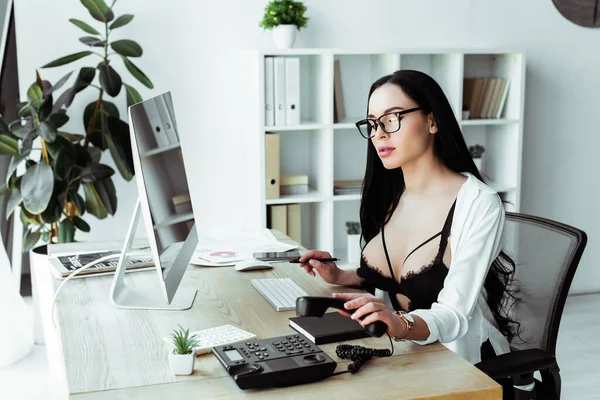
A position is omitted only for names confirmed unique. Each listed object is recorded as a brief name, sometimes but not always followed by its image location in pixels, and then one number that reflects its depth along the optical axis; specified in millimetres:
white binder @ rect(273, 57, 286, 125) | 3666
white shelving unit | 3814
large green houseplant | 3256
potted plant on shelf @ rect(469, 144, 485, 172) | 4191
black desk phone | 1385
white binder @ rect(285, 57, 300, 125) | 3682
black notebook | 1636
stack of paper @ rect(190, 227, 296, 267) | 2383
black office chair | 1714
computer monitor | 1701
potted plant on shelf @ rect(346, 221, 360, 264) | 3977
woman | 1782
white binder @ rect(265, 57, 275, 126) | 3658
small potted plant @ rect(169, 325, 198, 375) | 1443
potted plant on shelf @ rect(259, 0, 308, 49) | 3695
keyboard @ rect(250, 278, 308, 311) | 1888
